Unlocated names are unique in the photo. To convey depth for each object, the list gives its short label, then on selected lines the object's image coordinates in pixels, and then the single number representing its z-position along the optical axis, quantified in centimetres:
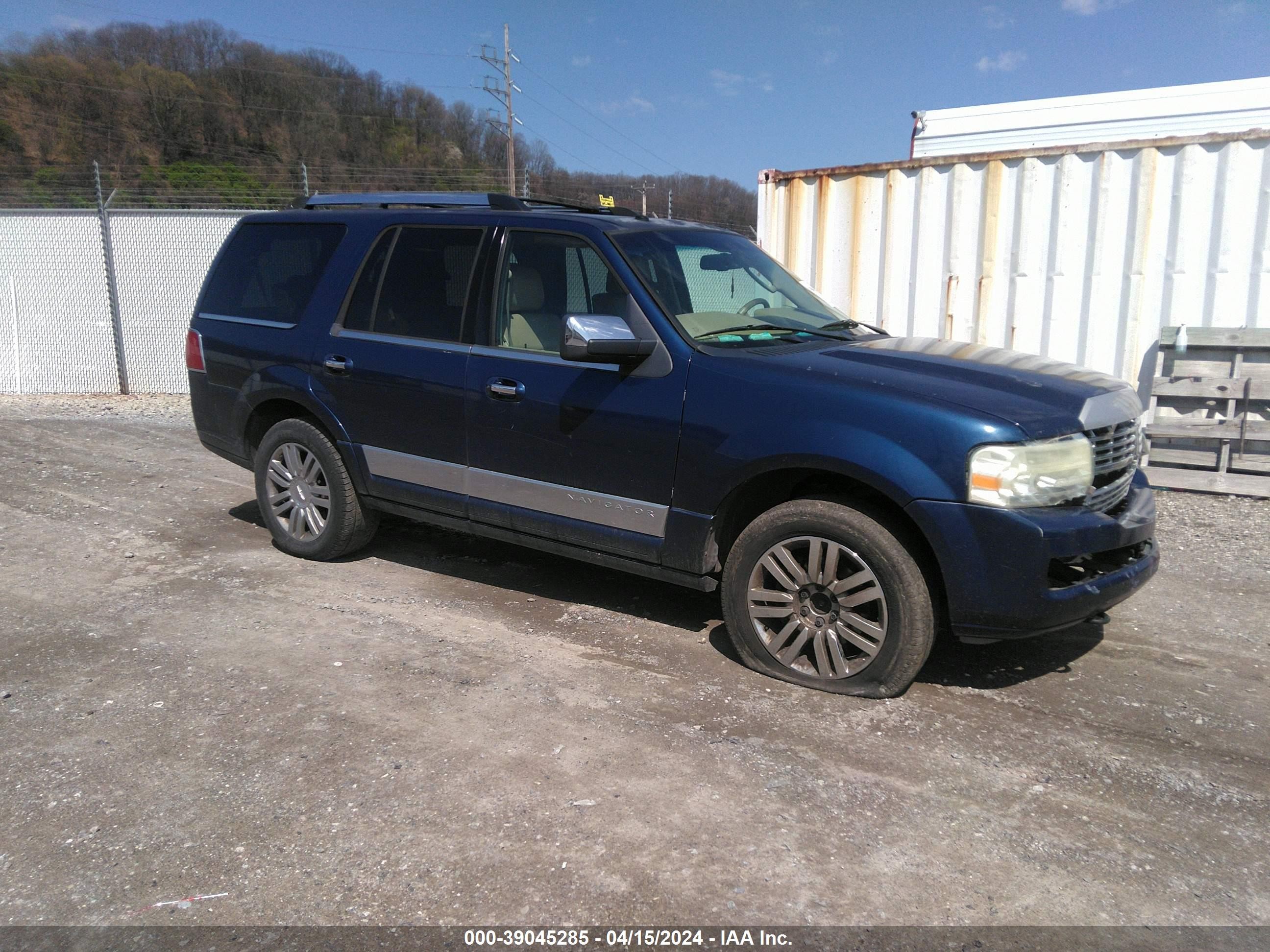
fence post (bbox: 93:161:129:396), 1145
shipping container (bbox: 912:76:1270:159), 907
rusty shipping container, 696
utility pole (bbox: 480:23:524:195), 4023
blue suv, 348
